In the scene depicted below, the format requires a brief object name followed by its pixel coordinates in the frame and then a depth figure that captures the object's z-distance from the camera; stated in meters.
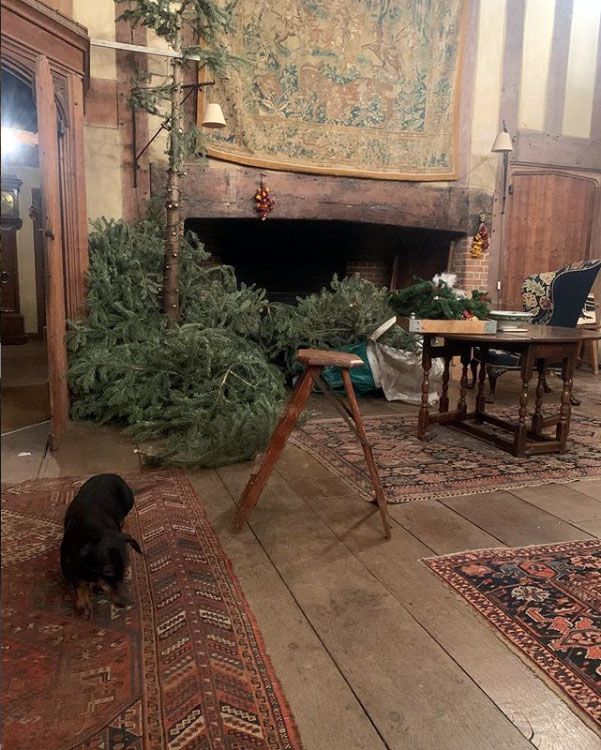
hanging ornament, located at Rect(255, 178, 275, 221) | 5.19
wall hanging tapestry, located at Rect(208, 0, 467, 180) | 5.04
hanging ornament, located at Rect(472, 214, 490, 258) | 6.12
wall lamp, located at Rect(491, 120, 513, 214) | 5.68
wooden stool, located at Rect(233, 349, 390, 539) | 2.17
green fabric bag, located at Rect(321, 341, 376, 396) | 4.76
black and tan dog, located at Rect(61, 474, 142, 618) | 1.67
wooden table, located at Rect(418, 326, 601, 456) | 3.15
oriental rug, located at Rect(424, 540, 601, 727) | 1.50
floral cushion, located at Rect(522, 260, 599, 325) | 4.80
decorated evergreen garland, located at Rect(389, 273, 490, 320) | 3.32
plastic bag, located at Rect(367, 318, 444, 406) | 4.72
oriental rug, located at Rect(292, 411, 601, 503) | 2.83
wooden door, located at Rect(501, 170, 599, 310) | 6.56
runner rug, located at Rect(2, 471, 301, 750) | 1.26
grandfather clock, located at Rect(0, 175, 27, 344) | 4.79
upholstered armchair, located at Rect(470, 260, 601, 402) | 4.56
